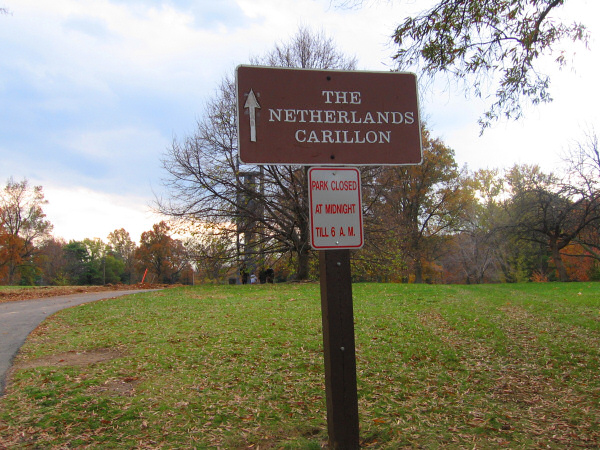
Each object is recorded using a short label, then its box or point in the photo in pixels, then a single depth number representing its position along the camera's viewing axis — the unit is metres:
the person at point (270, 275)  22.92
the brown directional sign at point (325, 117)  3.07
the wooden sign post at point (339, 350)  3.00
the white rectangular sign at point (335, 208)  3.00
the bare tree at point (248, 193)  19.84
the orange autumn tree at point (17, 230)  47.97
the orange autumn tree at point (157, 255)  63.19
